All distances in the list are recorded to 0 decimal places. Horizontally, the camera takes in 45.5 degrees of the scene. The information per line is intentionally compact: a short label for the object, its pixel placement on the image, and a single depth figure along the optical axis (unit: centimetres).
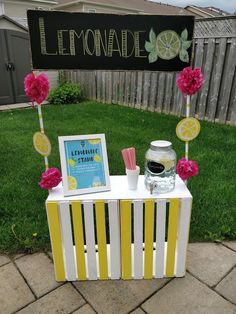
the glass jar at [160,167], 174
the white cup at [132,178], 177
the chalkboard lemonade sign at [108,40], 162
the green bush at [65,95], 776
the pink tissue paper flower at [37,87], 160
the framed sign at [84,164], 174
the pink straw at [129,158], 175
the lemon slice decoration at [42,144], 169
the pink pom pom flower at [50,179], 176
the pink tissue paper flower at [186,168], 186
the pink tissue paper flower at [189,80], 167
